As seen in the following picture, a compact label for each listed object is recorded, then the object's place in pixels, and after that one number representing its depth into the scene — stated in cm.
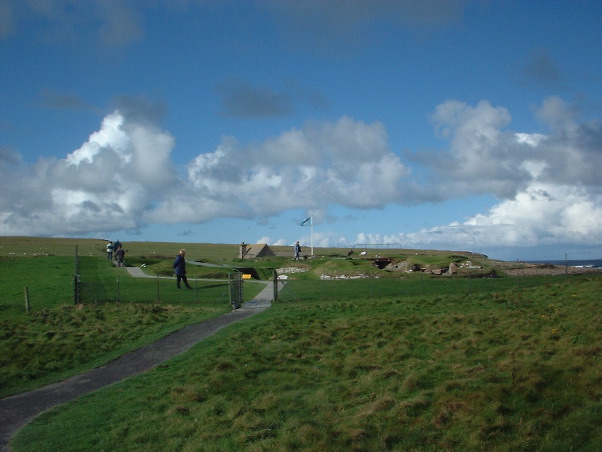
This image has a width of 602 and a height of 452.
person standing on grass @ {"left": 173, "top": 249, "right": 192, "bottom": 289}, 3506
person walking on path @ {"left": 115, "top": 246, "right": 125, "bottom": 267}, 5181
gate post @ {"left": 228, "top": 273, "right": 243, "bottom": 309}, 2916
